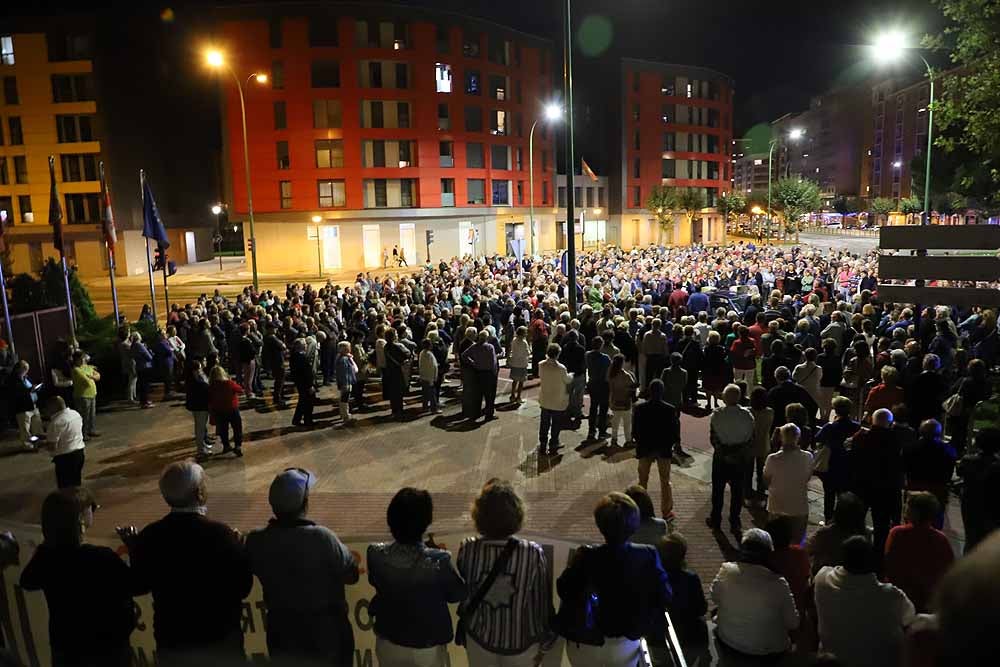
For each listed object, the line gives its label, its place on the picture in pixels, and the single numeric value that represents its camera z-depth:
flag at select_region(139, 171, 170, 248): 20.34
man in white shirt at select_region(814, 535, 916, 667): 4.18
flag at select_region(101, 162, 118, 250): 20.53
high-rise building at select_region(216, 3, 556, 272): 50.56
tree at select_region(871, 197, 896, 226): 99.69
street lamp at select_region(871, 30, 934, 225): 16.02
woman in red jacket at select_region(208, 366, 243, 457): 10.80
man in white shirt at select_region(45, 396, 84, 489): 8.65
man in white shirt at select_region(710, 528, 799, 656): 4.31
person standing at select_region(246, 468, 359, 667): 3.96
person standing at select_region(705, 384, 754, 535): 7.84
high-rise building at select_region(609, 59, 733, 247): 77.06
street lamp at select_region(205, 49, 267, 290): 22.72
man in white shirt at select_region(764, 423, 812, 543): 6.92
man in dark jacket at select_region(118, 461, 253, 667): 3.79
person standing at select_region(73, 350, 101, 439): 11.61
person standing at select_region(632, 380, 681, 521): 8.30
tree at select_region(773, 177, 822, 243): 75.62
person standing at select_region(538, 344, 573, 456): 10.75
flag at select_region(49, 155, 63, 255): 17.47
